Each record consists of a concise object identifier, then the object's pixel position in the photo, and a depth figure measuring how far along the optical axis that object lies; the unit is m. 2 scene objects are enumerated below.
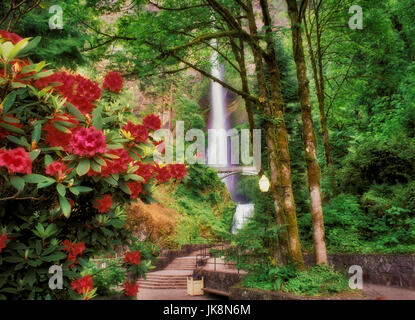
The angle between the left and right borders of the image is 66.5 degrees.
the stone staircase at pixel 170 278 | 13.00
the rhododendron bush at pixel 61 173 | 1.99
